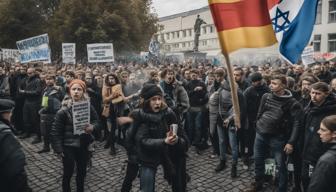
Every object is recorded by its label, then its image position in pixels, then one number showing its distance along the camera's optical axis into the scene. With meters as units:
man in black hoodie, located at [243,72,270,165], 6.16
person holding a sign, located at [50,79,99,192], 4.48
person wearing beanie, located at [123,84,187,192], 3.89
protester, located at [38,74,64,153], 6.90
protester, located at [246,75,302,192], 4.67
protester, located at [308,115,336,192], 2.91
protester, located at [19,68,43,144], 8.02
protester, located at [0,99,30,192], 2.66
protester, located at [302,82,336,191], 3.97
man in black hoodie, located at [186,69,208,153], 7.37
